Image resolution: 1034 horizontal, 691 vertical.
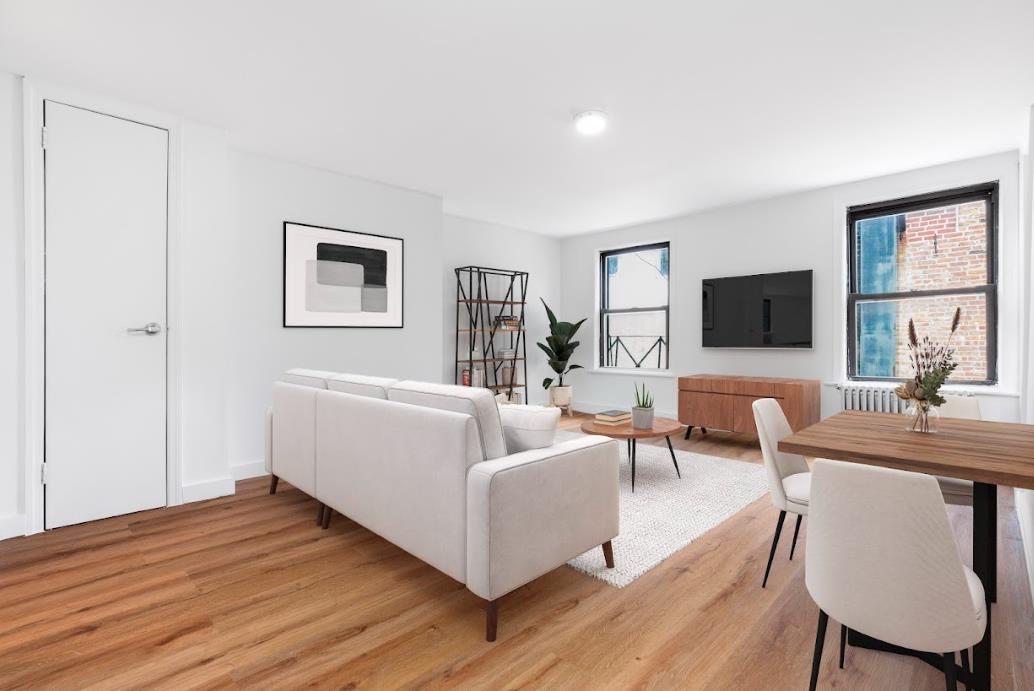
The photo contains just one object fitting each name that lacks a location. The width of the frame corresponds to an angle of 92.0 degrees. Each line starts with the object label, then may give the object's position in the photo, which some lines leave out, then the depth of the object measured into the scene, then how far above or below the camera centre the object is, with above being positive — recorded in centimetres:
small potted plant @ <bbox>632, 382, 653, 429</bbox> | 344 -47
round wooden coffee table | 330 -56
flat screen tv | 475 +39
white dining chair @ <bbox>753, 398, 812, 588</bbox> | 200 -51
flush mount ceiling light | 305 +142
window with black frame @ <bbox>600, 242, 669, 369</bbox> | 620 +54
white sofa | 176 -54
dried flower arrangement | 188 -12
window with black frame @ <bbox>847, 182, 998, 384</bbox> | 394 +61
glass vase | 191 -26
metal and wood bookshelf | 573 +23
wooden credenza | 432 -46
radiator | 411 -41
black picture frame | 392 +50
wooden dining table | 136 -31
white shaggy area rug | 234 -96
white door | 277 +17
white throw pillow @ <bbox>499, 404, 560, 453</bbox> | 205 -33
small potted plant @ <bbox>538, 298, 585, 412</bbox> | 634 -3
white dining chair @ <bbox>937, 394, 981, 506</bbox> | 210 -33
